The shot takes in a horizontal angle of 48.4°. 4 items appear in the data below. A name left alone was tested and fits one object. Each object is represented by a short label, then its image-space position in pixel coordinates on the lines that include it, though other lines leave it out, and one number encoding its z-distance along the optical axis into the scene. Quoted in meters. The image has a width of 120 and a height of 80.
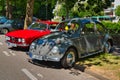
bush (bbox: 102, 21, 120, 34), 8.71
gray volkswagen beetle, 4.41
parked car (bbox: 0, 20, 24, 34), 10.78
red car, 5.98
